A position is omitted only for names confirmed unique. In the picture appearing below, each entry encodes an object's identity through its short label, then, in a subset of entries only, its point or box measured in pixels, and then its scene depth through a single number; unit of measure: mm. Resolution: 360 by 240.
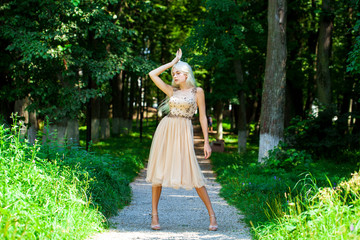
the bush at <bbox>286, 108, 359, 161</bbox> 13672
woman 5574
